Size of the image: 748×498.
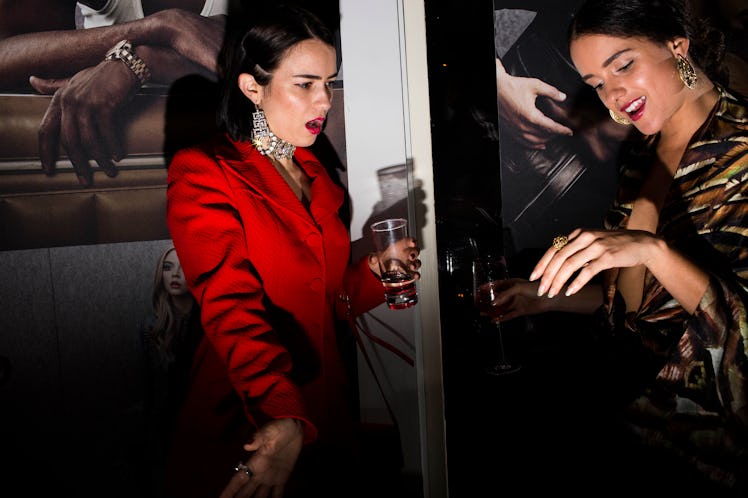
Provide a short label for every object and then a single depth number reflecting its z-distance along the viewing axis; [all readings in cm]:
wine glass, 171
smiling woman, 142
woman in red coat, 135
